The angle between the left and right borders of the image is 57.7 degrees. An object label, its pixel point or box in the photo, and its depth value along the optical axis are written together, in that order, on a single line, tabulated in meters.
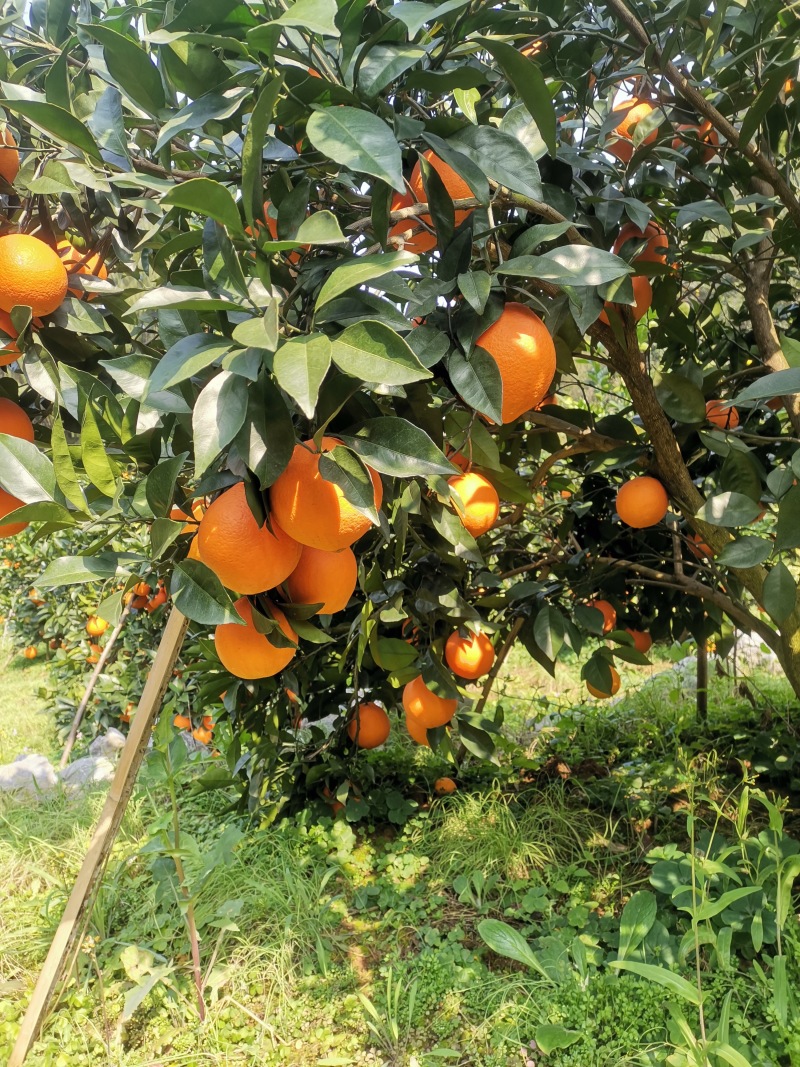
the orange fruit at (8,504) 0.79
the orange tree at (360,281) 0.53
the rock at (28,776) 3.09
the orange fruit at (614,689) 1.75
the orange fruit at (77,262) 0.91
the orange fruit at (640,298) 1.05
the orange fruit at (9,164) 0.88
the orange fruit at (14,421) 0.81
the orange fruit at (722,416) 1.38
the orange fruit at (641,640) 2.09
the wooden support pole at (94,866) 1.31
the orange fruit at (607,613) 1.84
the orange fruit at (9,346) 0.74
